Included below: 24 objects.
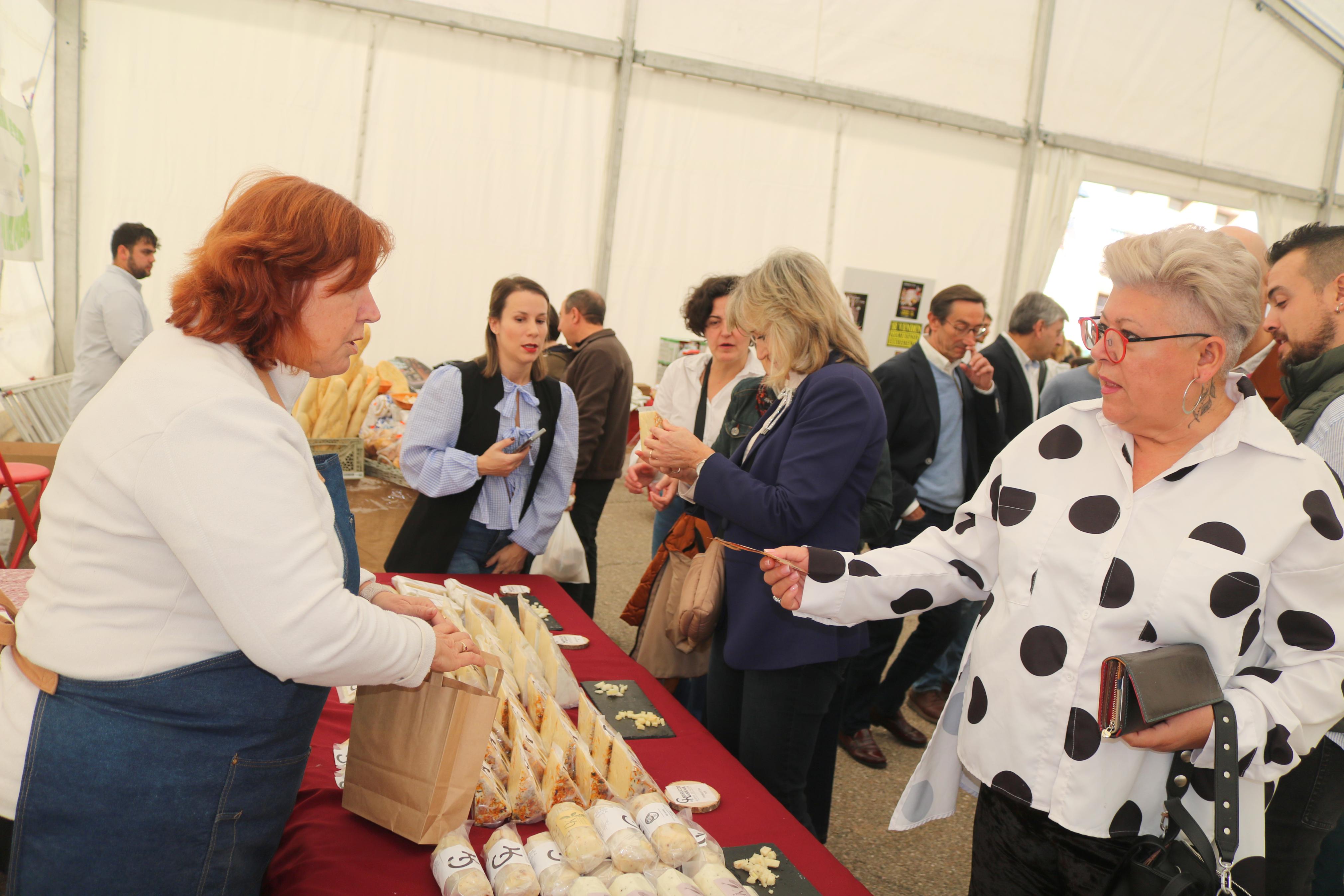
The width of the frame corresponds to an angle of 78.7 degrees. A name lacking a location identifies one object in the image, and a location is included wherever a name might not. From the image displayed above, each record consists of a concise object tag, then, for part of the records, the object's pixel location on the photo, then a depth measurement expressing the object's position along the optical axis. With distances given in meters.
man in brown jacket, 3.78
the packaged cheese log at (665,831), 1.24
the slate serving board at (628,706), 1.72
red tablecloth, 1.22
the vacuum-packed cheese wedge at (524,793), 1.37
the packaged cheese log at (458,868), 1.15
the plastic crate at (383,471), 4.12
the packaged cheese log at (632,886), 1.13
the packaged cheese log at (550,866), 1.17
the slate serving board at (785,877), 1.27
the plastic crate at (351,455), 3.96
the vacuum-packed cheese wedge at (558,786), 1.38
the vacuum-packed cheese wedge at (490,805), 1.35
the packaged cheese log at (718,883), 1.17
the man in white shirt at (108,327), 4.84
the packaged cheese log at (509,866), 1.15
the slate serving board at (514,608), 2.25
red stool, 3.14
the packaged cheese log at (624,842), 1.20
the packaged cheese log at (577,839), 1.21
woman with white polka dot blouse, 1.20
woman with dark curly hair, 3.34
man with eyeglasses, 3.27
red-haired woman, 0.96
